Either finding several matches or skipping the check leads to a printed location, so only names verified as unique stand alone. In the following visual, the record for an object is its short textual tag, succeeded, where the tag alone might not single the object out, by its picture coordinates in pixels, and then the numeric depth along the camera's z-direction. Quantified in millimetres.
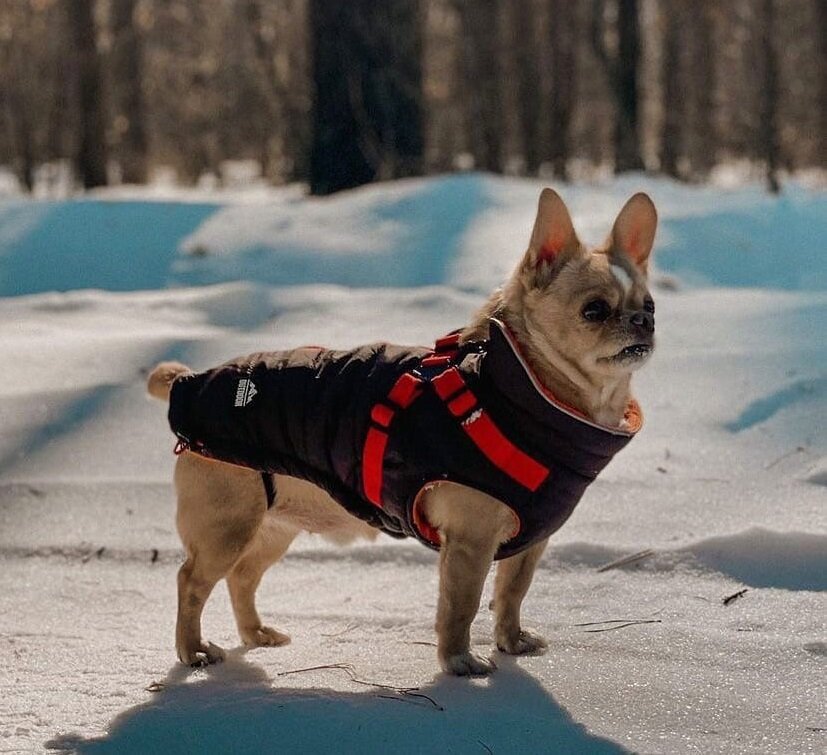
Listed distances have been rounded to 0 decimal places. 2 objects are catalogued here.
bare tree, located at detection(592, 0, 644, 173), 13531
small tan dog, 3115
